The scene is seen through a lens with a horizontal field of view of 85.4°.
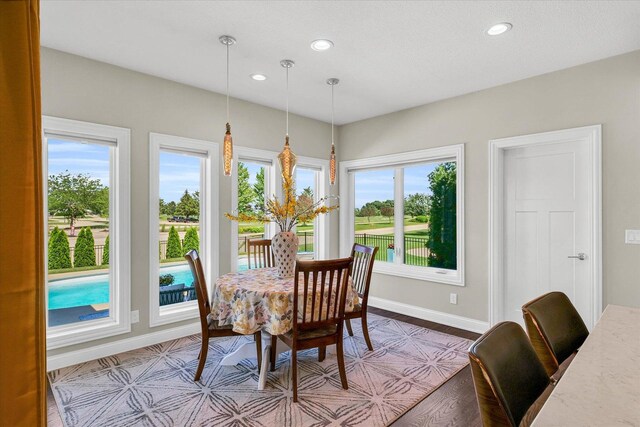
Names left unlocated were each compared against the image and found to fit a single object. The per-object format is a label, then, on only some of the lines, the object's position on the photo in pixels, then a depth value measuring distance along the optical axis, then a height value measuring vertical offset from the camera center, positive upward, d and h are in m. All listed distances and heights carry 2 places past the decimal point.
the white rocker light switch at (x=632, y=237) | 2.90 -0.23
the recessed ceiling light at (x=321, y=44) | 2.77 +1.36
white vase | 2.99 -0.34
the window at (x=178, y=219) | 3.50 -0.07
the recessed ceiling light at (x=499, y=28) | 2.51 +1.34
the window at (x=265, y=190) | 4.16 +0.29
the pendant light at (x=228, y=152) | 2.66 +0.46
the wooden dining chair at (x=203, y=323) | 2.63 -0.85
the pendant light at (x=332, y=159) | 3.28 +0.50
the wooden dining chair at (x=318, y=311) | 2.39 -0.72
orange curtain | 0.59 -0.02
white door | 3.24 -0.13
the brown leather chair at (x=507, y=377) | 0.97 -0.51
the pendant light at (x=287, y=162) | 2.84 +0.41
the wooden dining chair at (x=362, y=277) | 3.24 -0.67
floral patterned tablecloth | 2.49 -0.69
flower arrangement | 2.88 +0.00
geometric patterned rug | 2.25 -1.32
